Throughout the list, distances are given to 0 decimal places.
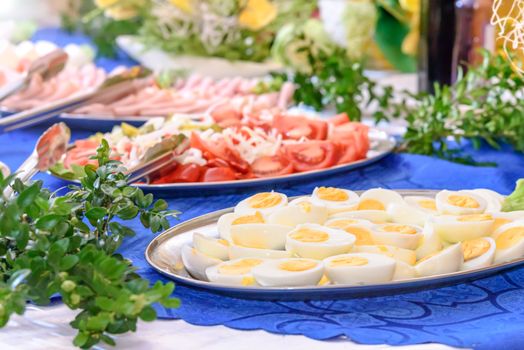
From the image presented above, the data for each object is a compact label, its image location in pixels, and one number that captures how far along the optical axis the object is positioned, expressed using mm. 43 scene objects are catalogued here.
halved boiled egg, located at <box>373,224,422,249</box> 1293
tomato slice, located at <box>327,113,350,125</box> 1846
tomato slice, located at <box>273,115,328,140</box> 1770
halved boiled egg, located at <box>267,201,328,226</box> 1335
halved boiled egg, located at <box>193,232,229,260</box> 1301
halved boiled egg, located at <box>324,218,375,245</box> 1299
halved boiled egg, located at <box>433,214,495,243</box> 1312
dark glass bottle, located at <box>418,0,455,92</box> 2220
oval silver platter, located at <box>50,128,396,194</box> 1598
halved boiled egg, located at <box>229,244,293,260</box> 1275
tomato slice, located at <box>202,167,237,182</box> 1631
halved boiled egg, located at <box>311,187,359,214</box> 1372
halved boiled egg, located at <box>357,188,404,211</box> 1379
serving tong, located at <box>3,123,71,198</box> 1630
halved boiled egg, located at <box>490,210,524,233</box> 1340
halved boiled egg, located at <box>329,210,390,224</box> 1355
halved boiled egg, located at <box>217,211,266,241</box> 1327
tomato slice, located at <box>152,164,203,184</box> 1632
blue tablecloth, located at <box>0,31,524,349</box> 1197
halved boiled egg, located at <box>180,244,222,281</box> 1284
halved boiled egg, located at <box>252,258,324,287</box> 1227
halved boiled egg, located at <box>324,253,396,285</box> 1230
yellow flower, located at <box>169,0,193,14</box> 2724
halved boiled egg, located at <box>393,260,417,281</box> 1250
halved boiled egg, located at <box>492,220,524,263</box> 1288
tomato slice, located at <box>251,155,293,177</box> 1661
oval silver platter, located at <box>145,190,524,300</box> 1220
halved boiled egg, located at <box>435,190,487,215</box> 1361
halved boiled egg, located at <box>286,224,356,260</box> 1266
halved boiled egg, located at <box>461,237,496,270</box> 1277
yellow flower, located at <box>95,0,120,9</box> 2821
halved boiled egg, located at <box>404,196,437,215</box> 1389
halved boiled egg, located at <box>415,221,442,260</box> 1298
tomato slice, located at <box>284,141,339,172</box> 1685
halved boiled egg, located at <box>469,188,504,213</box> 1390
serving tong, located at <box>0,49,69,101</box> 2092
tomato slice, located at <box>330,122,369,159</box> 1740
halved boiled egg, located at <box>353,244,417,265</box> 1267
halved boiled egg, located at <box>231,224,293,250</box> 1298
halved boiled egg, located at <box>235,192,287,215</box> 1365
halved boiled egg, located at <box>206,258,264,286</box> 1242
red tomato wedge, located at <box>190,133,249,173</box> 1664
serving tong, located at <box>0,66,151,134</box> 1924
